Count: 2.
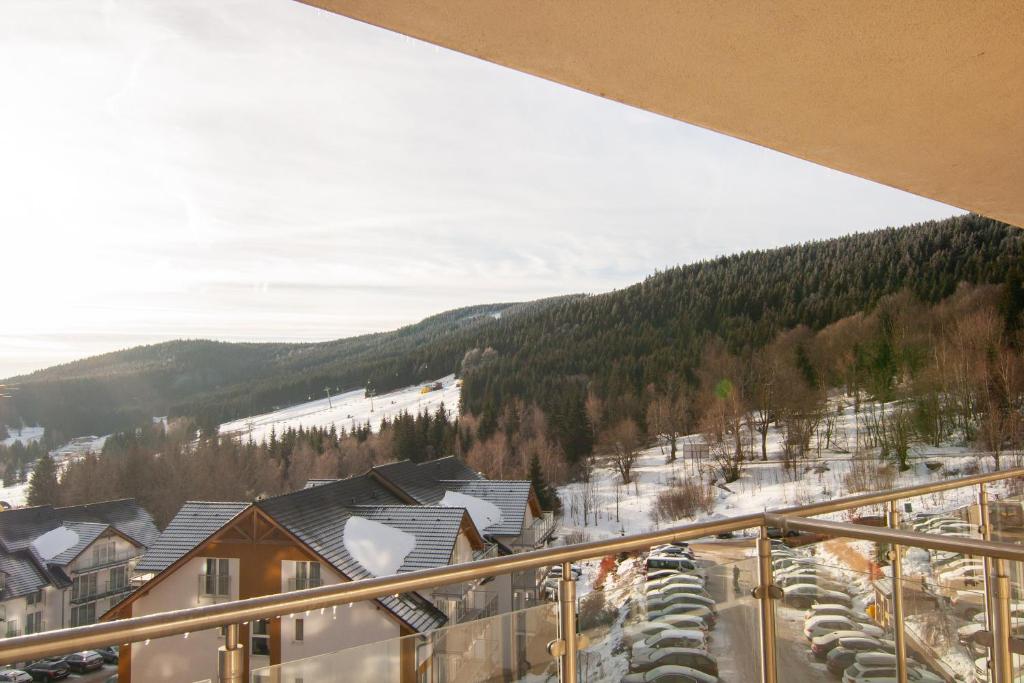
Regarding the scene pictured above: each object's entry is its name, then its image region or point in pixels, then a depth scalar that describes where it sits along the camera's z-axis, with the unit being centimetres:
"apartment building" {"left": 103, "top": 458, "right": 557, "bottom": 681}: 1257
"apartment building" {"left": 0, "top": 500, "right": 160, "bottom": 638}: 1997
